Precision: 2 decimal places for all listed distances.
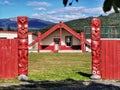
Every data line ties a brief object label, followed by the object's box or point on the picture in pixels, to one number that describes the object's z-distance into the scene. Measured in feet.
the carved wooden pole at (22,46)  33.50
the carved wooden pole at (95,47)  34.25
